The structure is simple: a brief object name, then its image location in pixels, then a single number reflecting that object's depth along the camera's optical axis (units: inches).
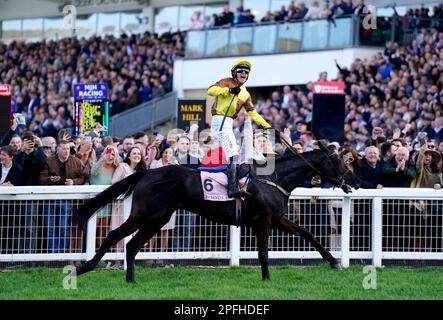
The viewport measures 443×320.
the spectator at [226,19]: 1230.9
